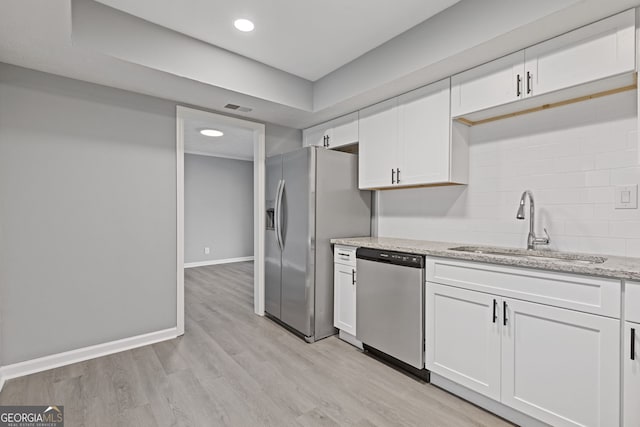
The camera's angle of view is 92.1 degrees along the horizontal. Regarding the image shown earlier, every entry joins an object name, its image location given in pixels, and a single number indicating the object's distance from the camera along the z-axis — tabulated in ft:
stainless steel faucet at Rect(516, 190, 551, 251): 6.65
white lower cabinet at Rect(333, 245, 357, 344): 9.15
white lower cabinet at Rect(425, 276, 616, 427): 4.66
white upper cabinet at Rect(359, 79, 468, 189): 7.84
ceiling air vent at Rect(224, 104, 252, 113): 10.14
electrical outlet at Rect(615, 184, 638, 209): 5.73
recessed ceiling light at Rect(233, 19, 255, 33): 7.29
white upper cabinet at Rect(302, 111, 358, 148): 10.54
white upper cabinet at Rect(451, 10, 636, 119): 5.29
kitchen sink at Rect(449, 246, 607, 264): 5.88
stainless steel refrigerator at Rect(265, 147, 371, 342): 9.57
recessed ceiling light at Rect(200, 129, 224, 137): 15.83
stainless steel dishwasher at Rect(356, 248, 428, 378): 7.15
